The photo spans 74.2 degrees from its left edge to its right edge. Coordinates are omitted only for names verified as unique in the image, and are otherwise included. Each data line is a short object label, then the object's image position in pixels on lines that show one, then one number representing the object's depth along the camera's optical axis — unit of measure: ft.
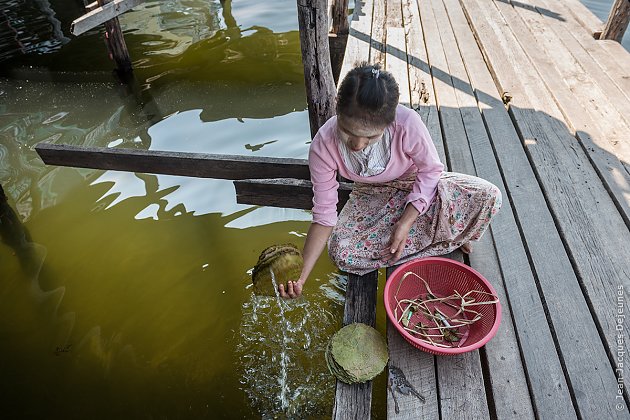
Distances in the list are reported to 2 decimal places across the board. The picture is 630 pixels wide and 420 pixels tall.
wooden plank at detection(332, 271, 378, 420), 5.72
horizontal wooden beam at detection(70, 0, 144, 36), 14.76
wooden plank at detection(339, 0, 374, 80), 13.52
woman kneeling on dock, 5.50
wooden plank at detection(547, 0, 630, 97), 12.57
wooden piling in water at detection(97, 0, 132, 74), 19.38
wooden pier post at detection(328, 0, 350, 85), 15.53
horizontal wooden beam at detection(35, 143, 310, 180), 9.23
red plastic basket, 5.91
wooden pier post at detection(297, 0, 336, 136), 7.42
